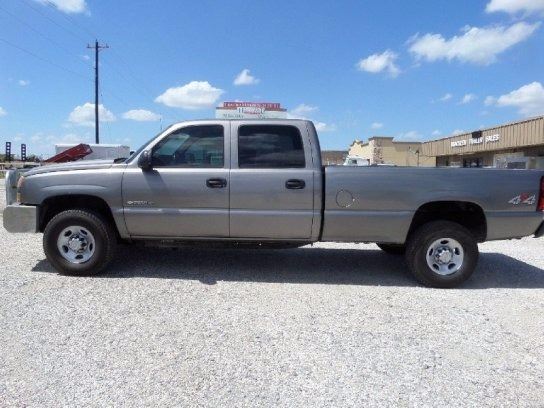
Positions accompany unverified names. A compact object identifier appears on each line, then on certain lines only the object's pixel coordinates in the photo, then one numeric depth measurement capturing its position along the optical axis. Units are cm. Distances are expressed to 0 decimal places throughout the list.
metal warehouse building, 2825
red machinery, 2484
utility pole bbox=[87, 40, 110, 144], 3684
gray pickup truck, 547
